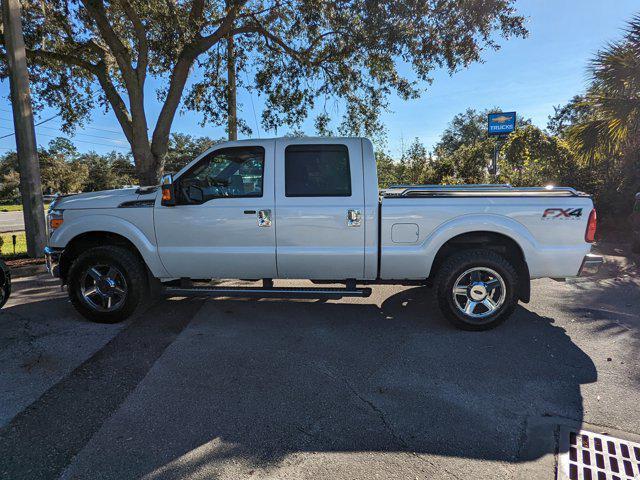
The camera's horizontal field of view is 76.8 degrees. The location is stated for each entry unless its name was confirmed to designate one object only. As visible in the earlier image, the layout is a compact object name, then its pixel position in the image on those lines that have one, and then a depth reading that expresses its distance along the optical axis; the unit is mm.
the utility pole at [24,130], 7855
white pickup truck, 4262
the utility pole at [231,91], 10625
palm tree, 8445
